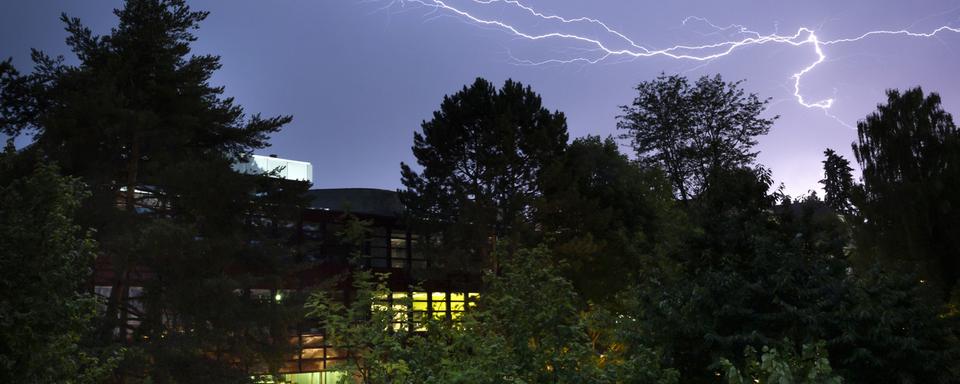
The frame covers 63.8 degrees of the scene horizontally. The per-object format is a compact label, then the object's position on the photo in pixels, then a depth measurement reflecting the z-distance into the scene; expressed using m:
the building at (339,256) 31.36
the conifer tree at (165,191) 20.41
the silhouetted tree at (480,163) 30.84
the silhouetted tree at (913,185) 26.50
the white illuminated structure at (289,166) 39.41
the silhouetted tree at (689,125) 40.16
